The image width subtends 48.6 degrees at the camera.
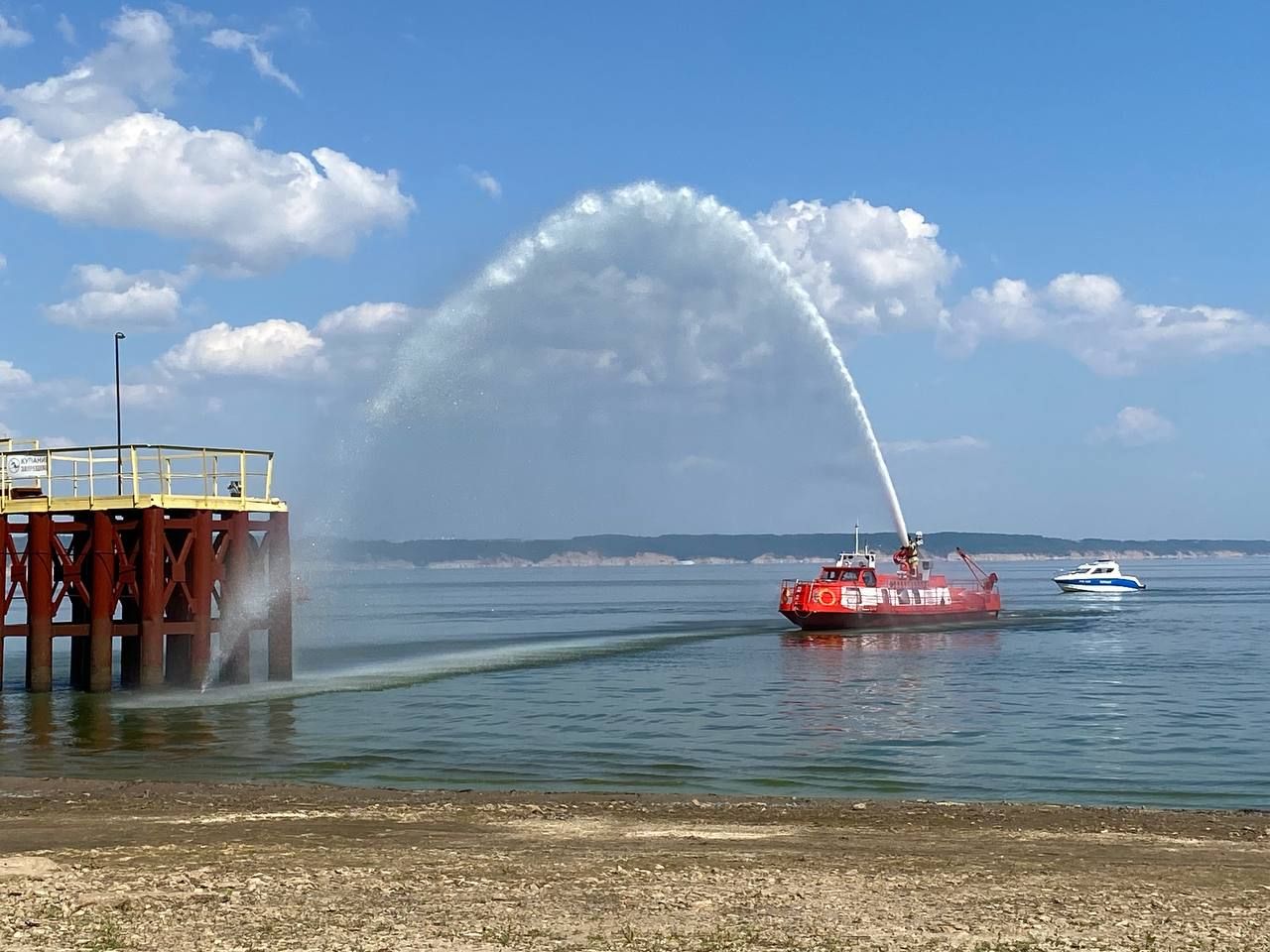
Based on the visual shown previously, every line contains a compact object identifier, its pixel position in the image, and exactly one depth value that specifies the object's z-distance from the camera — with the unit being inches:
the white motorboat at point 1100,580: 5900.6
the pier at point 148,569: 1530.5
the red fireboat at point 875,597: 3006.9
